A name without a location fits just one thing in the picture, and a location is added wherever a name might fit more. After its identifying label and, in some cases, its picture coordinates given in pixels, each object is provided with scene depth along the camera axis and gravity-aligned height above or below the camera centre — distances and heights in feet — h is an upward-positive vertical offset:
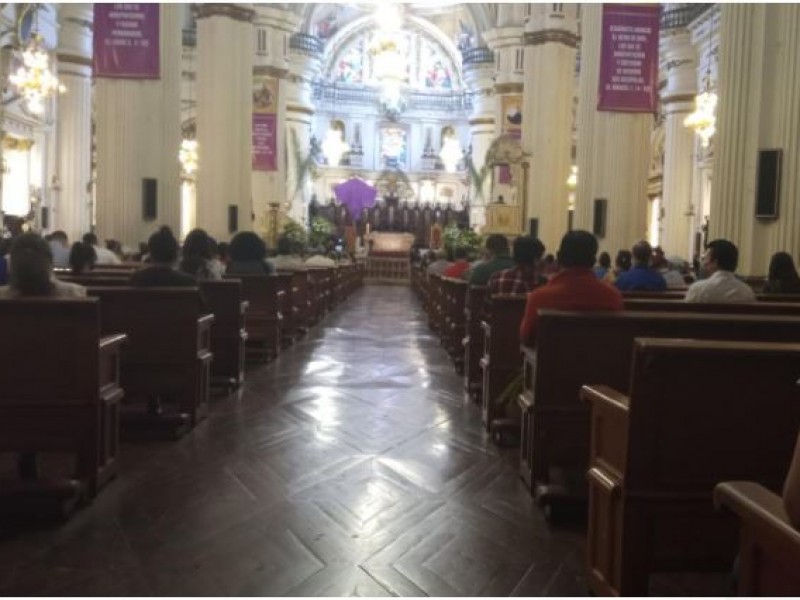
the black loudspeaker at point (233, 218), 51.75 +0.86
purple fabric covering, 123.44 +5.73
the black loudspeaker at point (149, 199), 43.86 +1.61
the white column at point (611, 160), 47.67 +4.63
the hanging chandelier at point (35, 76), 54.90 +10.05
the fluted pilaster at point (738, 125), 28.89 +4.11
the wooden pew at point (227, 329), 23.70 -2.78
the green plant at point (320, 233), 78.28 +0.08
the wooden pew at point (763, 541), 5.99 -2.20
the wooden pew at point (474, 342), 23.84 -3.04
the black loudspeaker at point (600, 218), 47.67 +1.29
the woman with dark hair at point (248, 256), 30.50 -0.86
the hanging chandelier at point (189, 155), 83.35 +7.58
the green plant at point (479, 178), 83.34 +5.98
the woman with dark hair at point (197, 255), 24.08 -0.70
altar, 101.55 -2.57
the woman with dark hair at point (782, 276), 23.08 -0.86
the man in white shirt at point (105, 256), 33.90 -1.12
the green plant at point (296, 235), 65.85 -0.14
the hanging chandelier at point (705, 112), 54.24 +8.48
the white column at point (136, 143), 43.42 +4.51
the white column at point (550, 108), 60.64 +9.71
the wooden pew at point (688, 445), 9.07 -2.23
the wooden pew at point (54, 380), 13.16 -2.43
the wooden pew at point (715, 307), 16.38 -1.26
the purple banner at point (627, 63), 39.01 +8.34
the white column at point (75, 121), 65.21 +8.65
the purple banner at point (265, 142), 70.38 +7.89
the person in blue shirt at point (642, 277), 24.21 -1.01
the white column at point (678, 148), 72.54 +8.16
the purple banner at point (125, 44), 36.99 +8.18
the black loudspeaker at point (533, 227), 59.93 +0.86
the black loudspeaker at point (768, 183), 28.25 +2.08
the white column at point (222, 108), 50.78 +7.60
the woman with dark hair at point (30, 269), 14.07 -0.70
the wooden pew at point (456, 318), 29.70 -2.99
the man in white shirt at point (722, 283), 18.67 -0.89
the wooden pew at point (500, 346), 18.88 -2.45
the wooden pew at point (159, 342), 18.42 -2.49
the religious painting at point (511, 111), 79.15 +12.09
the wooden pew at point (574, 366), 13.09 -2.07
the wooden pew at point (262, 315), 30.12 -2.99
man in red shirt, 14.19 -0.78
